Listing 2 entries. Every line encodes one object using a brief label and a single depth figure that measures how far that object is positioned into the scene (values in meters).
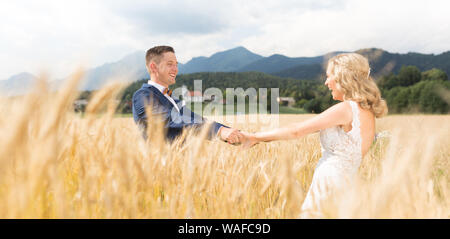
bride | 2.21
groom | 3.02
